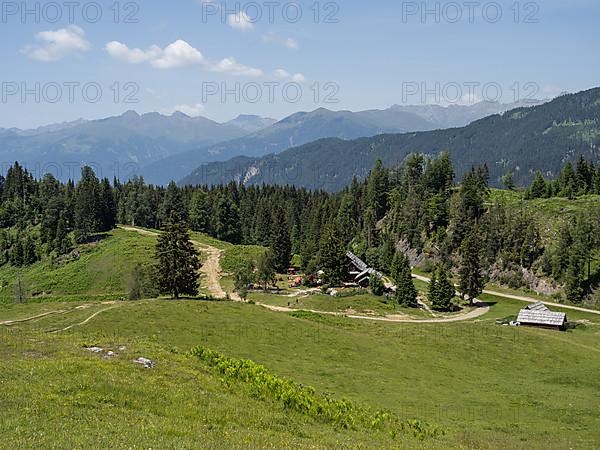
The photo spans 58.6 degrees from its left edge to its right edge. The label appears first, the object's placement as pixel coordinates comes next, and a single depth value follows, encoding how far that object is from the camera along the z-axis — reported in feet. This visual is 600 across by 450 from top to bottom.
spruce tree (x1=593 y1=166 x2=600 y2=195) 478.18
